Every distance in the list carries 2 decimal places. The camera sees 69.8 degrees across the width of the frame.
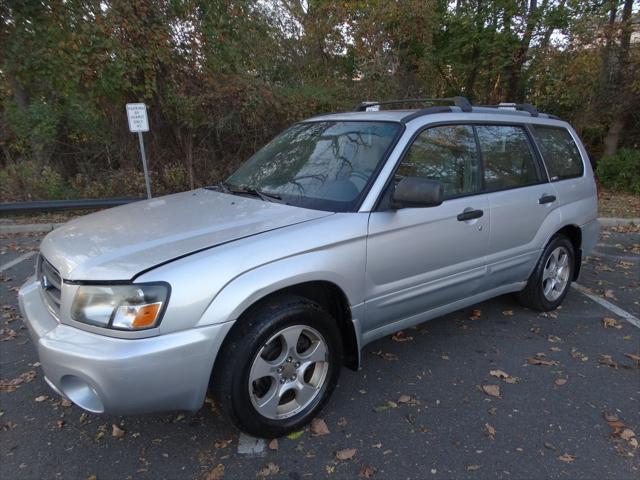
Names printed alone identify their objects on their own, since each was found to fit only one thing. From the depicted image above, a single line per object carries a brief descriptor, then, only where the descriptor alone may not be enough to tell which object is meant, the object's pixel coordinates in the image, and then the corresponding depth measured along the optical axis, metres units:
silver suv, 2.09
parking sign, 7.12
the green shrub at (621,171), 10.70
